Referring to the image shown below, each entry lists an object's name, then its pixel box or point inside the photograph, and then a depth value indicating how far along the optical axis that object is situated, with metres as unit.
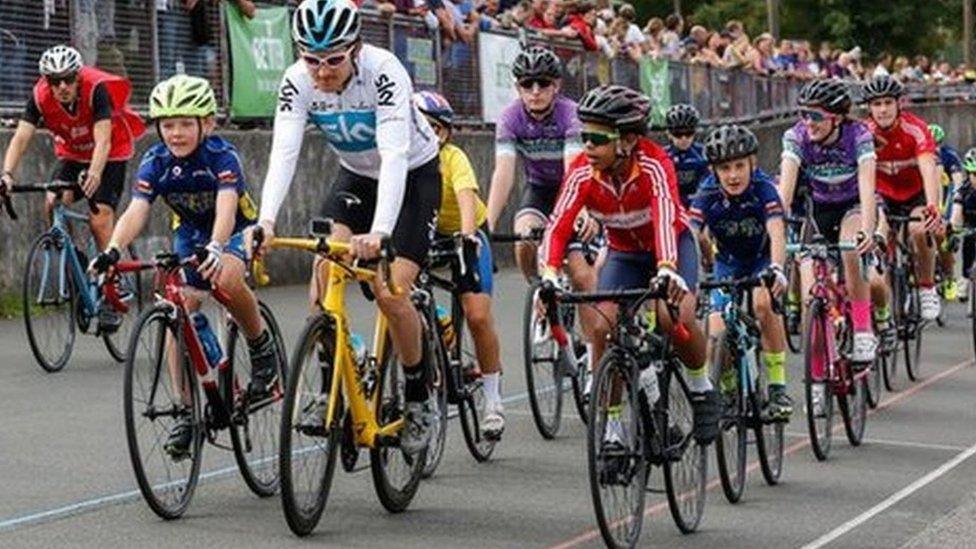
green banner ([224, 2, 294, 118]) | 21.33
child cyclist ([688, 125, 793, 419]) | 11.86
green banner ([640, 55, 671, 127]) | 32.94
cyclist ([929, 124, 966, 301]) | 20.20
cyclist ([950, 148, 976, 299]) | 20.80
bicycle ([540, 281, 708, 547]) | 9.30
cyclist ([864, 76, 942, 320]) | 17.10
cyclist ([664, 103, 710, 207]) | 16.70
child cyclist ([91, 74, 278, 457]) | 10.45
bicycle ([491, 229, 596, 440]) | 13.23
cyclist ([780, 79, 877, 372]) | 14.05
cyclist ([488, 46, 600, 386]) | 13.43
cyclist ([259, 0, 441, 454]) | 9.87
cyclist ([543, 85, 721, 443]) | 10.02
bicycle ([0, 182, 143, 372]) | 15.30
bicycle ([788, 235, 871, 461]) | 12.71
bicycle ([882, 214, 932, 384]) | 16.70
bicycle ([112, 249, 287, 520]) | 9.84
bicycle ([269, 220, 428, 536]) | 9.31
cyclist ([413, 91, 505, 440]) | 12.01
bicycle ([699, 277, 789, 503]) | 11.09
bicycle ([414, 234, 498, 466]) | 11.09
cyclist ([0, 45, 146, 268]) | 15.45
